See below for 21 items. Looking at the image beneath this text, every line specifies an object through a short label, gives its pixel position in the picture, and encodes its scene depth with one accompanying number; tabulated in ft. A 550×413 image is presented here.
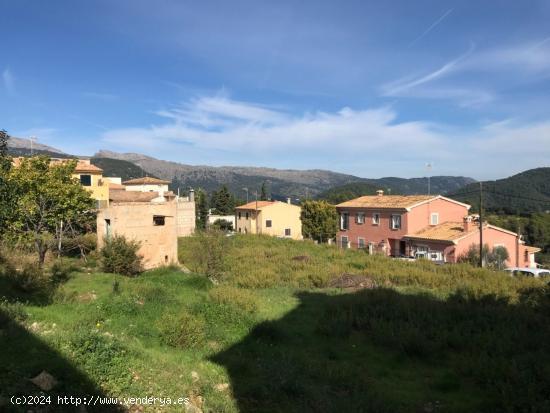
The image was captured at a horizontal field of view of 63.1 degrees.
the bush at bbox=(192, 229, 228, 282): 65.21
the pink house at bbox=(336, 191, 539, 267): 106.32
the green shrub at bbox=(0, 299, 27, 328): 25.22
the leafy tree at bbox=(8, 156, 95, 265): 60.85
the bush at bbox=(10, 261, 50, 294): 36.42
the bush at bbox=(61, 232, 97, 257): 78.18
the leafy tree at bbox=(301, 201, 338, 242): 146.61
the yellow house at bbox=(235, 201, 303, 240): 163.73
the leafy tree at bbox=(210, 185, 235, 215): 255.91
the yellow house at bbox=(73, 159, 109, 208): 123.44
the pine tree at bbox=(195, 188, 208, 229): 227.81
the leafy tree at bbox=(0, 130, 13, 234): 42.26
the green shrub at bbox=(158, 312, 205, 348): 29.81
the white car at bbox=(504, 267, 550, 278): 84.14
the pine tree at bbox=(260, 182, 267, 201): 271.41
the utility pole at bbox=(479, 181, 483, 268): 90.63
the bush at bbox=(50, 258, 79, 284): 47.16
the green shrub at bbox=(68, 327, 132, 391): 19.84
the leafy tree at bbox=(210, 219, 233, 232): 203.44
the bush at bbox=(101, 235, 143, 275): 58.44
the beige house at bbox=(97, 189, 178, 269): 66.33
